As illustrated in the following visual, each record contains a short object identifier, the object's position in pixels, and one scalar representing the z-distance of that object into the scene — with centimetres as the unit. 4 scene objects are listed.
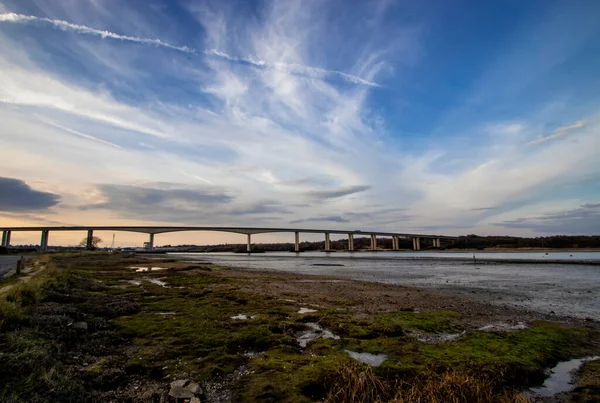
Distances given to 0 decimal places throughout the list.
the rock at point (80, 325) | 1047
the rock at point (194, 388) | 668
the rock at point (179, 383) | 689
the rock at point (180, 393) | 648
